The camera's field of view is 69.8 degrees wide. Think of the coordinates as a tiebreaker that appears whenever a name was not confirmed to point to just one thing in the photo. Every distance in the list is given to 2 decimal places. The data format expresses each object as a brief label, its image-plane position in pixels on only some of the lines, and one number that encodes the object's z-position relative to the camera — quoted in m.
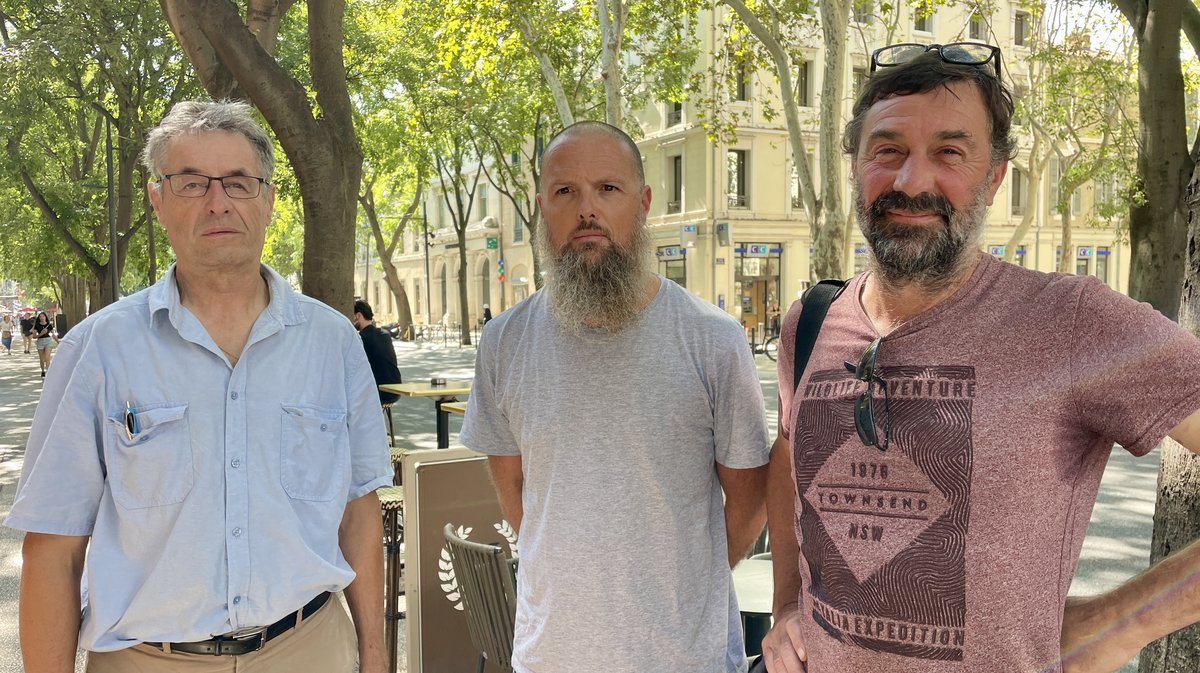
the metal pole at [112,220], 17.14
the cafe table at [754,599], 3.20
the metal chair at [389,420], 9.40
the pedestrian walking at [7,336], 37.45
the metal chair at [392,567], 4.41
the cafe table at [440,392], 9.19
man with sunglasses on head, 1.35
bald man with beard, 2.00
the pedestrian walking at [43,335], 21.19
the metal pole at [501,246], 45.97
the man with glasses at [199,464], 1.95
